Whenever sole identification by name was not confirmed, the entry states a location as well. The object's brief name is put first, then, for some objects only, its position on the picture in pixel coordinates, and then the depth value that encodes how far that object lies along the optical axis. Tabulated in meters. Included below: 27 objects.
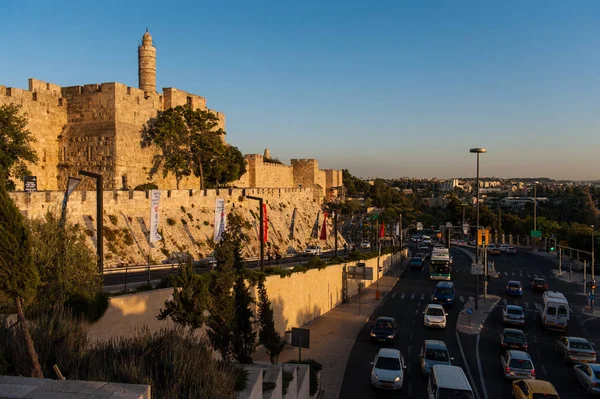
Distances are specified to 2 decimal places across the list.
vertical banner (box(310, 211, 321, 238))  55.38
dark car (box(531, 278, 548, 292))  37.28
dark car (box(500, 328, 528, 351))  20.70
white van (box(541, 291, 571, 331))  24.75
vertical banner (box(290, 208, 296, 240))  50.33
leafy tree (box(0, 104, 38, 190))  26.38
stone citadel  34.34
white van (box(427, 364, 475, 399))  13.73
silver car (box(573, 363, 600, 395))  16.01
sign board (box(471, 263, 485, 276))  30.77
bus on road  42.16
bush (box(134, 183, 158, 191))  35.44
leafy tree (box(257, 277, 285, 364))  16.36
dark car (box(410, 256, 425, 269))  52.50
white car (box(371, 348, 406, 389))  16.74
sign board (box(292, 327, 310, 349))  17.09
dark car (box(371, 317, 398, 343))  22.98
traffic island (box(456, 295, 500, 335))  25.69
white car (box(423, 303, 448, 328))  25.77
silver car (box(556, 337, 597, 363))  19.30
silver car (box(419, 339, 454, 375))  18.00
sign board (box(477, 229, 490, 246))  31.72
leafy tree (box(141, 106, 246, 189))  38.19
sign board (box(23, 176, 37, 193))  25.69
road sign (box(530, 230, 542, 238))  57.08
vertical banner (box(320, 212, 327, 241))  40.47
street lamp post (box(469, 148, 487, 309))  29.66
